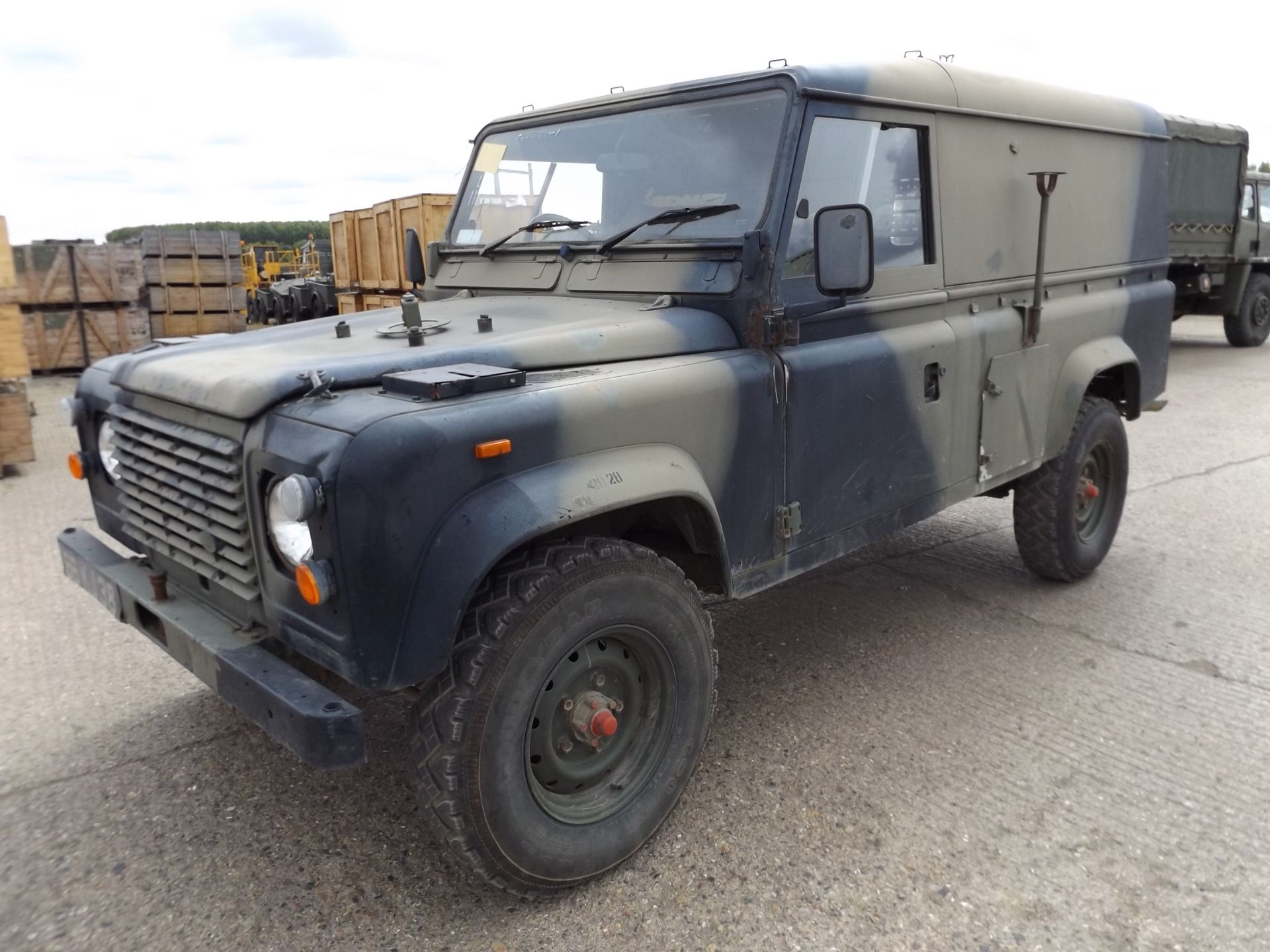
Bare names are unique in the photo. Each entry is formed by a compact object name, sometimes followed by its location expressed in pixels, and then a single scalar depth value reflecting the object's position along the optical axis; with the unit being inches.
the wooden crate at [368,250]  479.2
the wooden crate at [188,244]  557.3
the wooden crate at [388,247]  450.0
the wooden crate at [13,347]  297.9
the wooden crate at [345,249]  503.8
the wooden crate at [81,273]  473.4
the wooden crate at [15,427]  303.4
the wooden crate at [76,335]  484.4
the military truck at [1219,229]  486.9
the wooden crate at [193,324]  560.7
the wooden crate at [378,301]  446.8
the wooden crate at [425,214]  413.4
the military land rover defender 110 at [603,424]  91.0
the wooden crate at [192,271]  557.3
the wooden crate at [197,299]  561.3
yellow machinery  792.9
